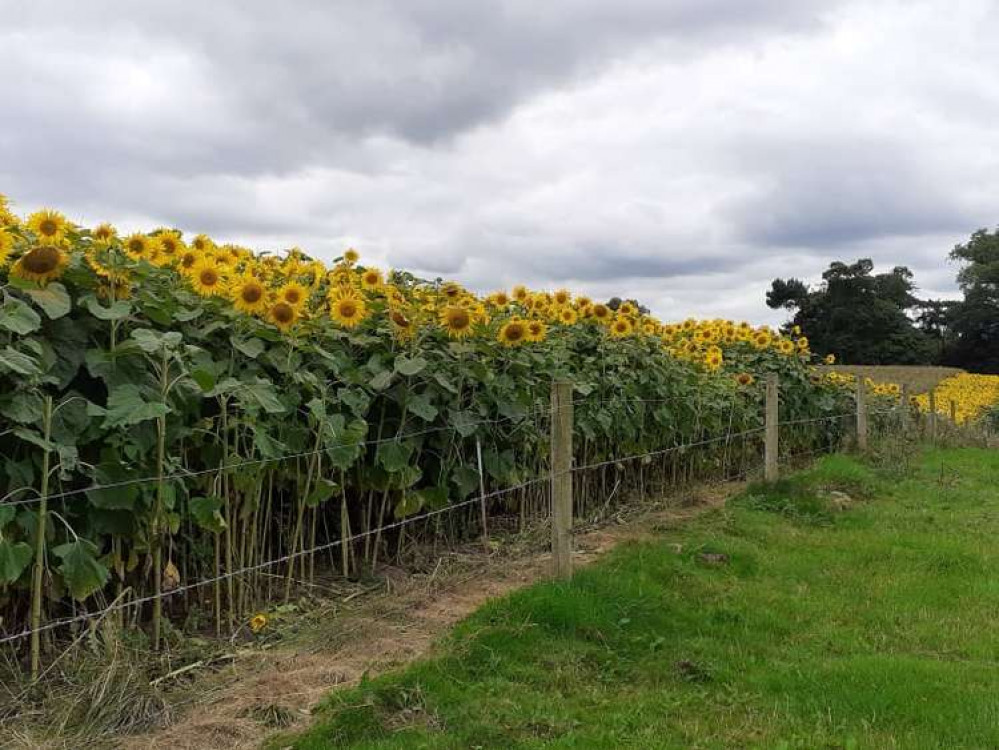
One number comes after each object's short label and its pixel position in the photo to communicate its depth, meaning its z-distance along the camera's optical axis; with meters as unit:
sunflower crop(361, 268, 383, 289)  5.40
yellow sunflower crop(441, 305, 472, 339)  5.22
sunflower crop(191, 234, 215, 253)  4.69
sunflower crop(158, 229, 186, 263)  4.41
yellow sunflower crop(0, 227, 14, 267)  3.49
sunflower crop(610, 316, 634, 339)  7.69
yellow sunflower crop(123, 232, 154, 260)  4.23
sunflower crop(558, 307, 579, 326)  7.35
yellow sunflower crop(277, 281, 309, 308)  4.26
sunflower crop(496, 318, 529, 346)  5.56
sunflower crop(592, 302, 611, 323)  7.71
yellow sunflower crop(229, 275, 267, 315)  4.13
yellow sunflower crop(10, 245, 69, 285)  3.40
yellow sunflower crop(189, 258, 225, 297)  4.20
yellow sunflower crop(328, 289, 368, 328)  4.62
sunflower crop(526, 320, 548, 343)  5.68
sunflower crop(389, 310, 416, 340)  4.93
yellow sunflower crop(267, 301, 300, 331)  4.16
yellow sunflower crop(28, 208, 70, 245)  3.79
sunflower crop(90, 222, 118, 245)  4.07
